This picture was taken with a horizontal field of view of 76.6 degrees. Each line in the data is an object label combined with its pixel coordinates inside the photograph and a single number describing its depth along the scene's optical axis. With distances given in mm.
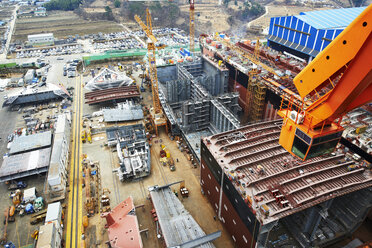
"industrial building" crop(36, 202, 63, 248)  35672
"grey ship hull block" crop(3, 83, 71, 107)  80188
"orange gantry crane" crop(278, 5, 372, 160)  17686
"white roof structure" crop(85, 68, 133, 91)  85812
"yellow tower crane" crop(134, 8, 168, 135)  64450
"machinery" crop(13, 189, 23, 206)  46125
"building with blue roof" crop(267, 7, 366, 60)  77562
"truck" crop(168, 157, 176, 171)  53881
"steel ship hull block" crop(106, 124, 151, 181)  51228
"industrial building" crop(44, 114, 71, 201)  46500
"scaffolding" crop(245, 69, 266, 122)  62969
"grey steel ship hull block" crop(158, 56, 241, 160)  57969
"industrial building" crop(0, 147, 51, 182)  50094
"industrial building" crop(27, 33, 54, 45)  149312
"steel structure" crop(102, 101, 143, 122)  70375
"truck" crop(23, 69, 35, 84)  100188
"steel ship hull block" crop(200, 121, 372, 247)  29438
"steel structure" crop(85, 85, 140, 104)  78938
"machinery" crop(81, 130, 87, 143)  63469
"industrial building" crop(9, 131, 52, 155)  56894
